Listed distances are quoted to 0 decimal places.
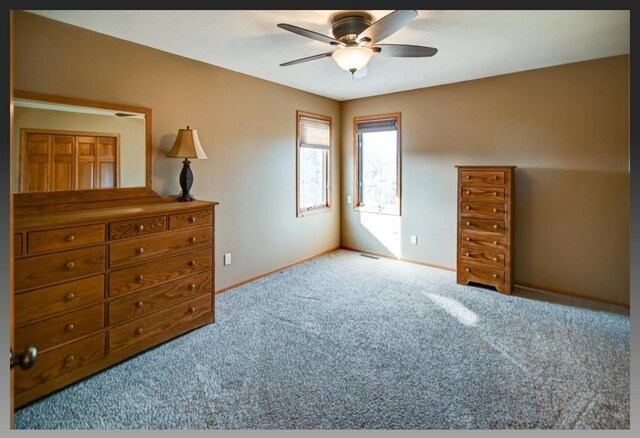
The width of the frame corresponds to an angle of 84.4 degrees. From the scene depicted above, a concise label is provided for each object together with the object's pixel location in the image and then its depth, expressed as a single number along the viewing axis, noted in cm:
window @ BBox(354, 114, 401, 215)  488
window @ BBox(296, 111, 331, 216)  469
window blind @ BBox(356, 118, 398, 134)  483
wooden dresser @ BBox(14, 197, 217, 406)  189
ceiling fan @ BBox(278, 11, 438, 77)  217
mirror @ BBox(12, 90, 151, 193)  227
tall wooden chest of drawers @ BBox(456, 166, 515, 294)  356
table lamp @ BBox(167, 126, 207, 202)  301
